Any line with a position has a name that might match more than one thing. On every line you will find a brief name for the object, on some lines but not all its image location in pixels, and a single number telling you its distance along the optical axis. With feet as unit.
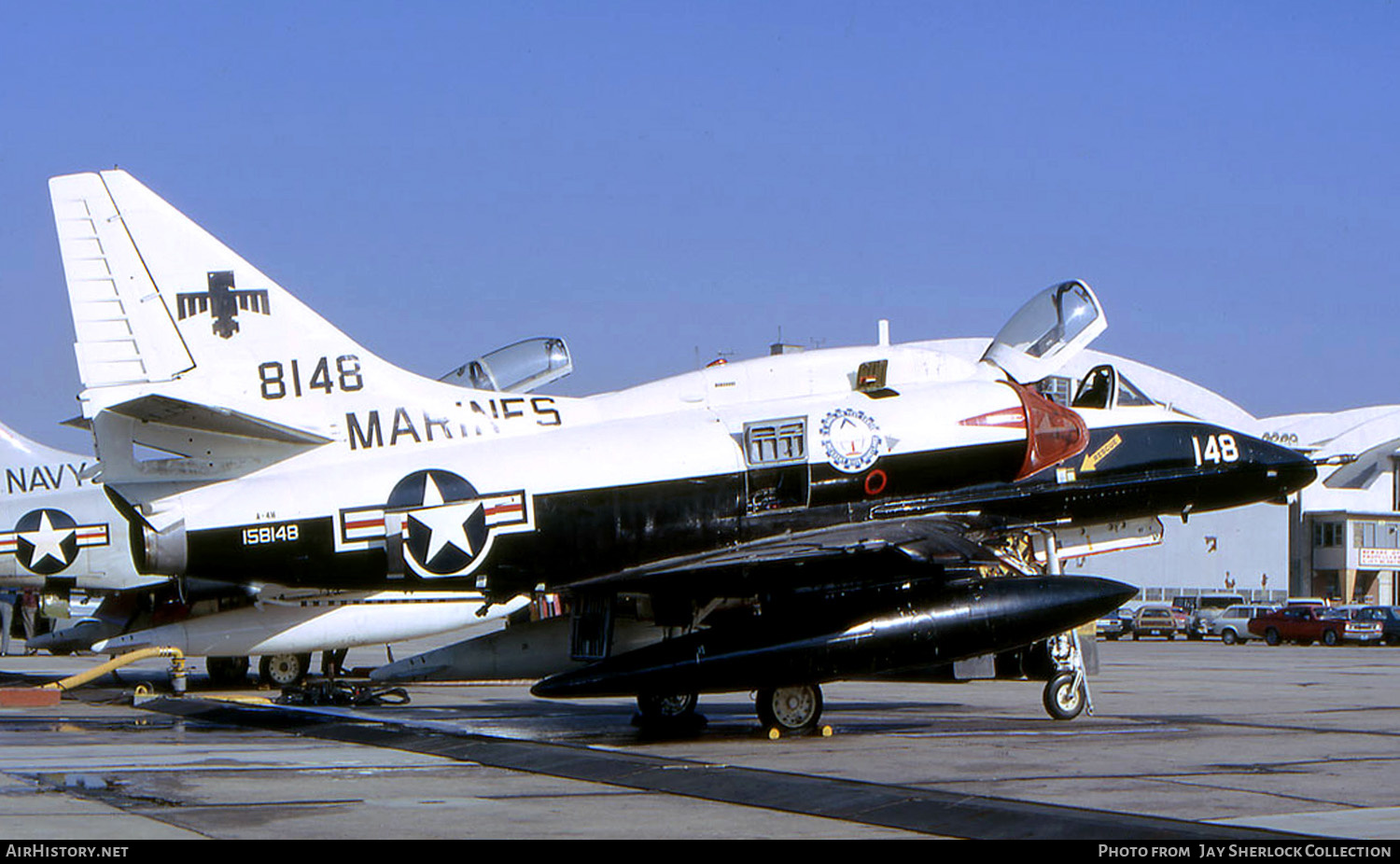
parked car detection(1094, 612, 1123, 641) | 183.11
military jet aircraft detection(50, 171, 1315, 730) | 46.52
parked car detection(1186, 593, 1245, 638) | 180.55
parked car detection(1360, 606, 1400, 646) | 157.17
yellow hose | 64.44
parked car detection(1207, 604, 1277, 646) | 166.71
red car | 156.97
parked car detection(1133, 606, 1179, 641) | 180.55
